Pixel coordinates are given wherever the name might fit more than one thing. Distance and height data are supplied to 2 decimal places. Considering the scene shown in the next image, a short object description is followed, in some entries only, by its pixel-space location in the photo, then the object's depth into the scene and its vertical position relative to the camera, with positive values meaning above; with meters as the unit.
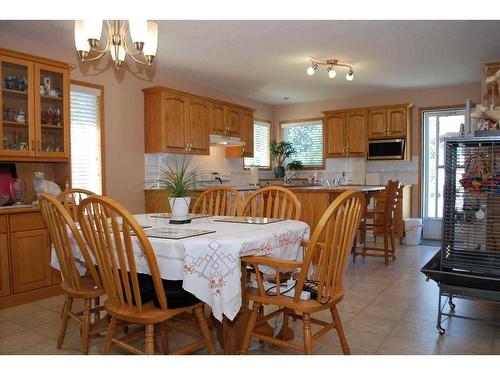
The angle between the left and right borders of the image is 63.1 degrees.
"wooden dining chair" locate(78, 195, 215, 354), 1.82 -0.51
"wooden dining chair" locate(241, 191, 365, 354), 1.89 -0.48
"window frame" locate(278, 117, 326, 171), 7.54 +0.86
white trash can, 6.12 -0.89
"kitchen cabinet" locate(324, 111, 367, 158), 6.80 +0.65
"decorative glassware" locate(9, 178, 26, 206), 3.67 -0.14
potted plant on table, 2.52 -0.14
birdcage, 2.59 -0.34
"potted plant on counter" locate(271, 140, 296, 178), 7.75 +0.39
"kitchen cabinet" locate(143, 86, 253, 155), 5.08 +0.70
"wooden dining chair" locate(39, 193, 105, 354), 2.10 -0.49
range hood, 5.82 +0.47
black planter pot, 7.74 +0.01
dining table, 1.88 -0.41
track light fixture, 4.88 +1.33
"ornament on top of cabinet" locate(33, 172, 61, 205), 3.79 -0.10
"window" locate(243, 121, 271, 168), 7.51 +0.51
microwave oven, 6.49 +0.37
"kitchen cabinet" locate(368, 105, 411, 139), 6.48 +0.80
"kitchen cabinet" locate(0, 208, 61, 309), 3.34 -0.72
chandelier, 2.40 +0.85
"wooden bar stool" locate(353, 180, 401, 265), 4.80 -0.58
